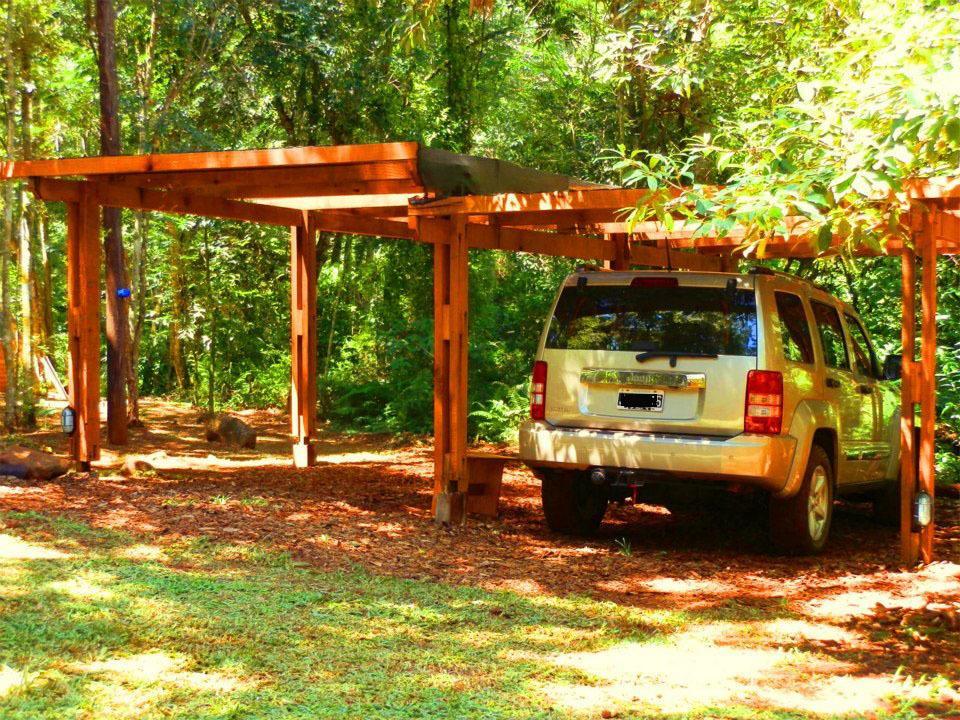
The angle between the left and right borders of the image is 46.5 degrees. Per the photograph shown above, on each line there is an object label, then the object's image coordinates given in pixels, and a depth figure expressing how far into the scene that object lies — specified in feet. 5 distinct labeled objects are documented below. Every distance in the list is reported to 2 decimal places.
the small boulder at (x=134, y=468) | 35.32
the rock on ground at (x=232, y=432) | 48.36
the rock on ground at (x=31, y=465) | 32.68
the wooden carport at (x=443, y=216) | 25.46
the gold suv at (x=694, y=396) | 24.38
